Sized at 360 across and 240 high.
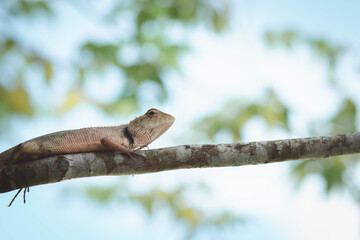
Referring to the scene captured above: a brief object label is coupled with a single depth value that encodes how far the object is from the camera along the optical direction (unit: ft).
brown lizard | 20.44
